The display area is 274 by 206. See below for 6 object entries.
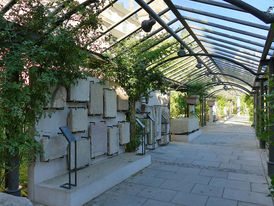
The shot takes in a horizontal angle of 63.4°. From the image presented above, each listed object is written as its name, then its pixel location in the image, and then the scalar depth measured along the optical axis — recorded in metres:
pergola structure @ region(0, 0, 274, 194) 3.90
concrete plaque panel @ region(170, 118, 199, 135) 9.43
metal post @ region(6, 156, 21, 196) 3.17
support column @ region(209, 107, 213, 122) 18.87
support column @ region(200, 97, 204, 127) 15.71
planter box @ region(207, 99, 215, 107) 17.95
